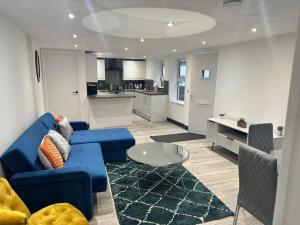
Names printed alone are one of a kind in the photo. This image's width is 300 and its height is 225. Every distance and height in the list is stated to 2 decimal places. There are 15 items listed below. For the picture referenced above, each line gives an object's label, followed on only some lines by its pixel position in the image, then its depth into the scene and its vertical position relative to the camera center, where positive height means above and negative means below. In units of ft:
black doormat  16.10 -4.56
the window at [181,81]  20.15 -0.14
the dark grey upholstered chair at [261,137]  8.78 -2.39
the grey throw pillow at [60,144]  8.63 -2.73
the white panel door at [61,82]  17.65 -0.31
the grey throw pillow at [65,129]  11.12 -2.72
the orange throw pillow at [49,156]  7.43 -2.79
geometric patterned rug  7.32 -4.75
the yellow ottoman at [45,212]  5.03 -3.52
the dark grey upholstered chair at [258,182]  5.27 -2.73
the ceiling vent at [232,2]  5.72 +2.14
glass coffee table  8.74 -3.42
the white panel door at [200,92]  16.08 -0.97
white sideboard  11.82 -3.24
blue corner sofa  6.46 -3.27
